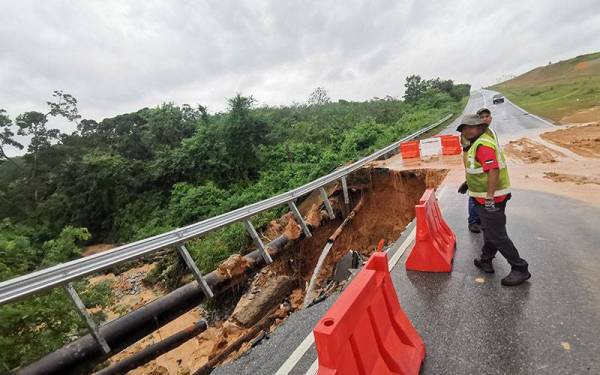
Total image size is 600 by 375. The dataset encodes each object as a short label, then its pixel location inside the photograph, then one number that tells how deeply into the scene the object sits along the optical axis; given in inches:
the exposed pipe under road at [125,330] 140.0
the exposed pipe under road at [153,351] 180.1
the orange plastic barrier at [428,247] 161.8
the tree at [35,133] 1339.8
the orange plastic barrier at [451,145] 515.5
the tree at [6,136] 1374.4
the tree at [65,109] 1587.1
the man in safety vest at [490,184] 132.2
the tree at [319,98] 2300.0
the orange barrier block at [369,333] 71.5
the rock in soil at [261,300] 259.7
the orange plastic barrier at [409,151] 533.0
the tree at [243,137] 988.6
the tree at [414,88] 2167.8
